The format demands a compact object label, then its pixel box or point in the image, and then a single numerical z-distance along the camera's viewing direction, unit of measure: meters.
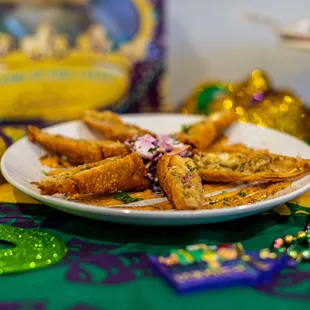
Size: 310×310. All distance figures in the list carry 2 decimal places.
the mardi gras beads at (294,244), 0.68
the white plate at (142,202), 0.68
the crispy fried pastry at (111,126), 0.91
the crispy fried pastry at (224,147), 0.89
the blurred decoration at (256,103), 1.04
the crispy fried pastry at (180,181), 0.70
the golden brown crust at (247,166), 0.78
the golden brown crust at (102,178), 0.73
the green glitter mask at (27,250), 0.66
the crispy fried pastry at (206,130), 0.90
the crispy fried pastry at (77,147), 0.84
